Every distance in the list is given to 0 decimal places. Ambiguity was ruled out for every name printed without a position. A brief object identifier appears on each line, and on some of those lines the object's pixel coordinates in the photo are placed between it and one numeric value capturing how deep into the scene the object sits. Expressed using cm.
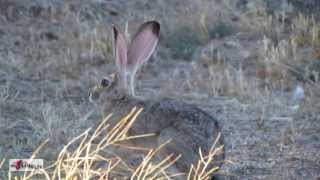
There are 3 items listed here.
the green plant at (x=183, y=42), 1806
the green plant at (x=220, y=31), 1887
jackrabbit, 1030
